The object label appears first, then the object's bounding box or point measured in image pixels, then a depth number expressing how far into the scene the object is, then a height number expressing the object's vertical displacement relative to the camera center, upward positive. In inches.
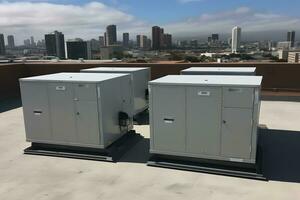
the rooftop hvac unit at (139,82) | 275.4 -35.1
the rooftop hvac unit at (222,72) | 238.4 -21.1
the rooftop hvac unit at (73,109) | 188.8 -44.0
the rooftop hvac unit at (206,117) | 158.4 -44.4
